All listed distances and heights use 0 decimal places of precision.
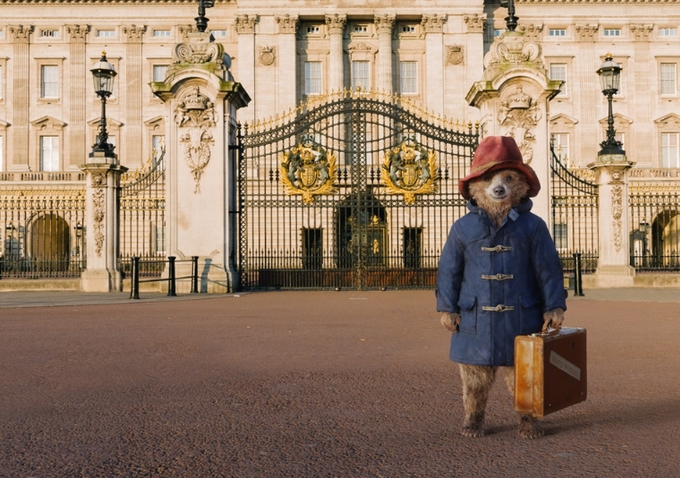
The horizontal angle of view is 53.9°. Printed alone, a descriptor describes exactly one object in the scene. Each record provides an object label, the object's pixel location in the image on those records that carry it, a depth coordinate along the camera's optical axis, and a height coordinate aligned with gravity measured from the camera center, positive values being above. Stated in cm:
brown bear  398 -21
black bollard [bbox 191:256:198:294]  1460 -65
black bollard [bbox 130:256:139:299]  1348 -68
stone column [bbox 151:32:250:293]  1483 +192
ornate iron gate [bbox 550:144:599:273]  1568 +110
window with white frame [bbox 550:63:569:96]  4647 +1207
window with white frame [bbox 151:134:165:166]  4625 +739
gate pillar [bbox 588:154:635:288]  1576 +53
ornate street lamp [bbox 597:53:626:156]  1577 +377
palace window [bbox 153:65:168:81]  4700 +1234
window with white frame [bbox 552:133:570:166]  4525 +706
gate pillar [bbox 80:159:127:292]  1552 +62
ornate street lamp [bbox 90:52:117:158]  1541 +376
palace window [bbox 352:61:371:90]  4438 +1150
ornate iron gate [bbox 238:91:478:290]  1578 +145
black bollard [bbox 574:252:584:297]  1445 -83
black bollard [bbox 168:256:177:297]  1402 -69
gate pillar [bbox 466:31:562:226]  1487 +313
